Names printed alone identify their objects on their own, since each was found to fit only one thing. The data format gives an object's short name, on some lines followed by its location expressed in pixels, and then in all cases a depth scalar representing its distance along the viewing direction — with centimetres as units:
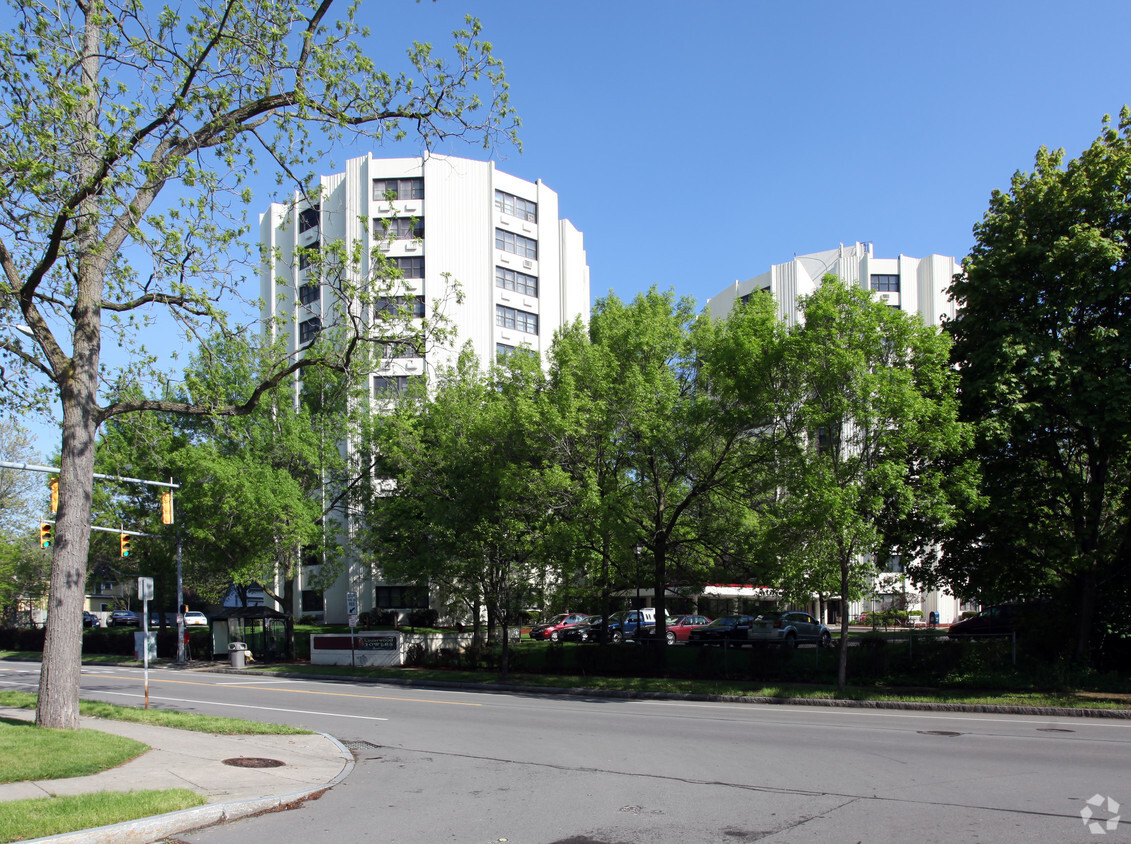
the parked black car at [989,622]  3222
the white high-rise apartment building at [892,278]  6184
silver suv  3169
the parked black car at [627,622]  3772
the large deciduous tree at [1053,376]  1945
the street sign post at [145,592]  1850
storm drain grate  1322
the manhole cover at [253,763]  1089
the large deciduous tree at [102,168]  1201
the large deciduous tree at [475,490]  2438
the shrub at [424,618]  5075
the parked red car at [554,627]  4259
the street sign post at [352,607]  3045
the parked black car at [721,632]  3312
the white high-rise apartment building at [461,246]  5319
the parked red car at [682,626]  3632
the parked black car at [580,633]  4097
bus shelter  3662
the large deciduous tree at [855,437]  1905
